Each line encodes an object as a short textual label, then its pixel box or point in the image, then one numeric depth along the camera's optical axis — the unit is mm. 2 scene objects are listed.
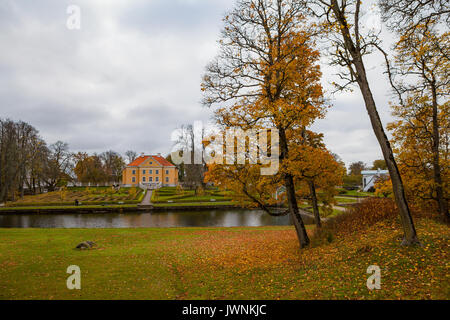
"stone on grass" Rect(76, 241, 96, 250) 10797
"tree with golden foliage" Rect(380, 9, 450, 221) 8750
